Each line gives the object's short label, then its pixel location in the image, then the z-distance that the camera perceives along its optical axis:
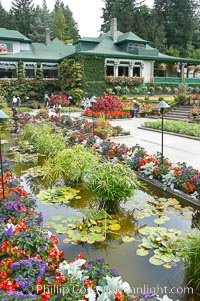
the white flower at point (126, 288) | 2.60
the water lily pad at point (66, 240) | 4.06
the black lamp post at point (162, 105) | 6.56
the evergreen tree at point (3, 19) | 48.75
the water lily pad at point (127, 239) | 4.12
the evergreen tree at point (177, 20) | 46.81
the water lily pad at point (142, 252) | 3.74
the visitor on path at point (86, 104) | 21.92
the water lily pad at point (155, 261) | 3.51
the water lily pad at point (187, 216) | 4.70
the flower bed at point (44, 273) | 2.50
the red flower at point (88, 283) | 2.63
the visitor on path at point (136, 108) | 19.41
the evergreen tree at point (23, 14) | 50.72
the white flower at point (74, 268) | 2.72
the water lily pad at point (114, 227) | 4.40
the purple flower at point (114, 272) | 2.82
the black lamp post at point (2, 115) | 4.81
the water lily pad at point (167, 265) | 3.43
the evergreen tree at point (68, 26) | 49.00
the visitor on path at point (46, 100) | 24.86
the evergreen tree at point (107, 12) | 50.72
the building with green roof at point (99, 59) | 27.16
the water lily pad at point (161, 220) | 4.58
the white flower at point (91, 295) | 2.43
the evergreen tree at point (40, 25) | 48.84
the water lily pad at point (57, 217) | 4.80
